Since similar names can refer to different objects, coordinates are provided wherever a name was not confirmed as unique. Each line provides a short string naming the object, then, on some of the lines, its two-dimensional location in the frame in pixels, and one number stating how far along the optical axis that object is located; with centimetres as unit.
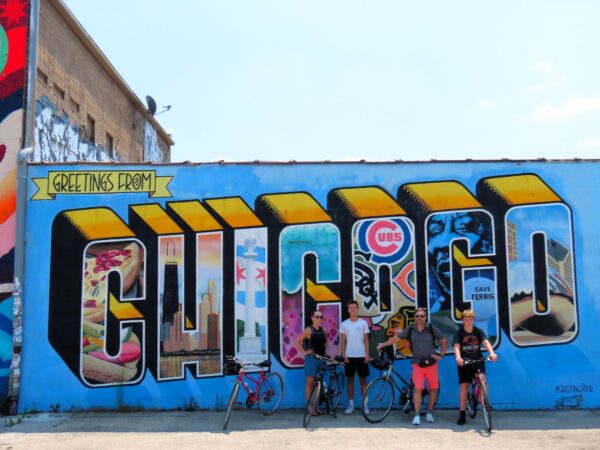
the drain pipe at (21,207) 975
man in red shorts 909
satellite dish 1958
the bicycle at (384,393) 917
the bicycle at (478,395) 843
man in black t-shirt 888
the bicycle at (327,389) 885
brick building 1239
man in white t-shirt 957
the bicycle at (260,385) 939
